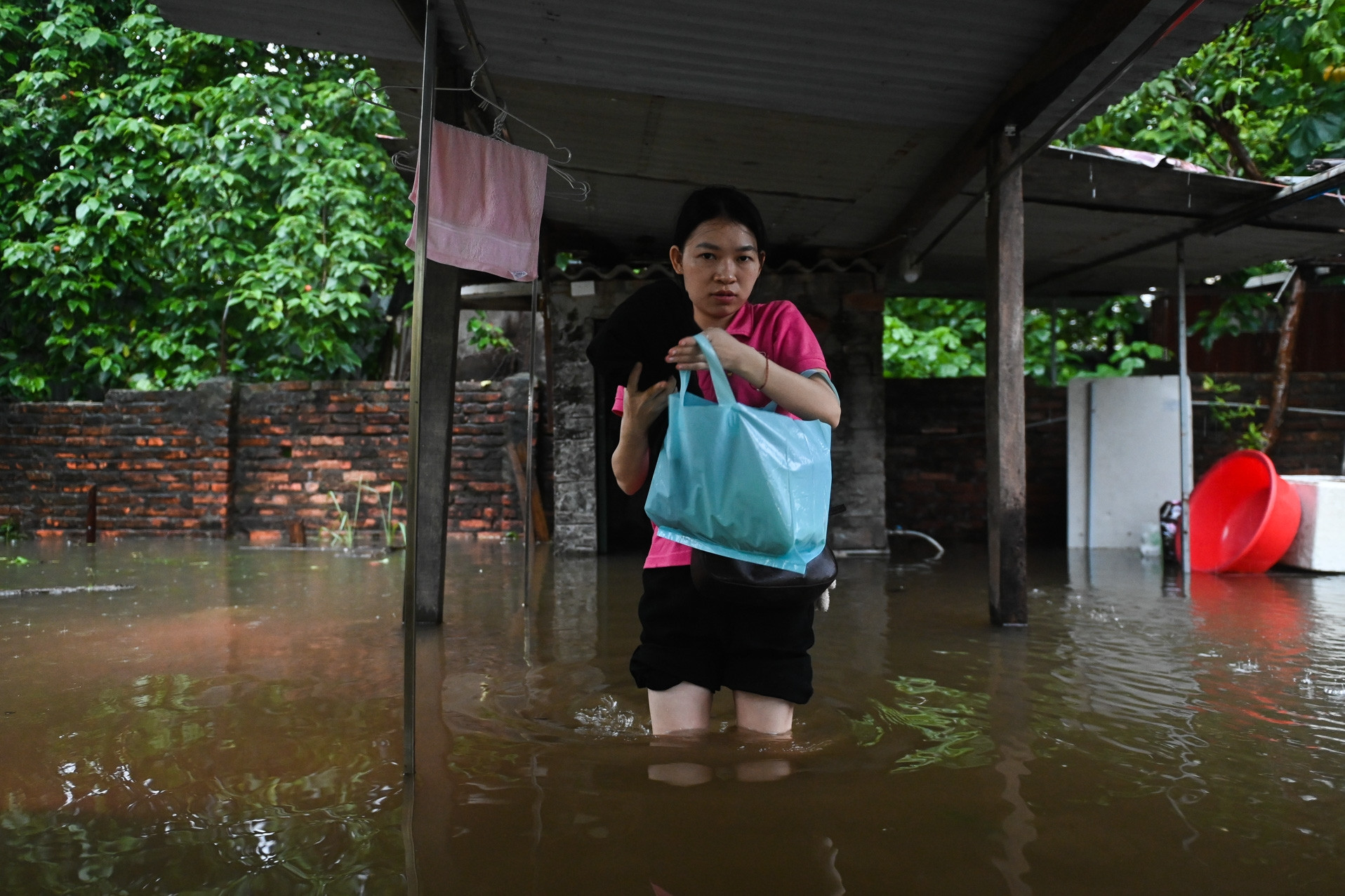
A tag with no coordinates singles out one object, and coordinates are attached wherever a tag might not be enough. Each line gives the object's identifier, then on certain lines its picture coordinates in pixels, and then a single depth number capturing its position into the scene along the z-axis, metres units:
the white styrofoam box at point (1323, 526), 6.43
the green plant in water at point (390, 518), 8.84
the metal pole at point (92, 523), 8.54
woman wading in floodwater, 1.79
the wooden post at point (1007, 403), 4.35
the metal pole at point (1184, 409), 6.35
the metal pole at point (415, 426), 1.96
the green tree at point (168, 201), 9.66
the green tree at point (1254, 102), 6.45
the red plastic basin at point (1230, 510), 6.88
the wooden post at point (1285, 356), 8.26
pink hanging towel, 3.67
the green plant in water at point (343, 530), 8.75
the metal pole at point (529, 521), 3.87
